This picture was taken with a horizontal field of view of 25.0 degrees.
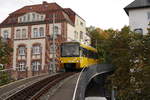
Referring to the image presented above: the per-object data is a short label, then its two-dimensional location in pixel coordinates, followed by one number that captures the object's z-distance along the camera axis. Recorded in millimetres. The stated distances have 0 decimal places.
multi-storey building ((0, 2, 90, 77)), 64062
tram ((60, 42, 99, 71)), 37719
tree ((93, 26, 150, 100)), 29750
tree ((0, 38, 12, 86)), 35188
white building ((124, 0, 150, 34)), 48622
